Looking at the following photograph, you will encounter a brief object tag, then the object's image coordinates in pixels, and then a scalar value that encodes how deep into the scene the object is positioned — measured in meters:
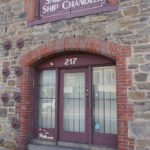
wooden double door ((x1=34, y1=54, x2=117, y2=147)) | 4.65
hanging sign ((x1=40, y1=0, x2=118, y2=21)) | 4.71
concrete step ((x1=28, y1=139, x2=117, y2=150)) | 4.59
